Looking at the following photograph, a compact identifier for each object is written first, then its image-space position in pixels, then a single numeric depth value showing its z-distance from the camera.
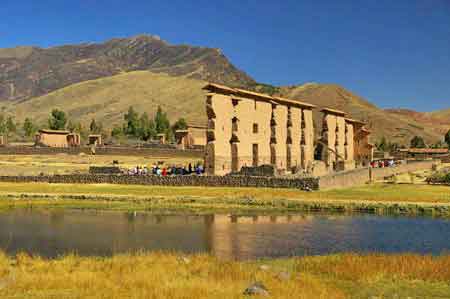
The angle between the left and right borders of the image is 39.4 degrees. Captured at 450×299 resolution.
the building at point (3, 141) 89.96
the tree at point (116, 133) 111.69
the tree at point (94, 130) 123.51
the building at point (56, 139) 87.06
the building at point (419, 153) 93.31
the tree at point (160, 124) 115.44
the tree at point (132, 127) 113.75
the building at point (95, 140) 89.00
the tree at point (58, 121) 112.98
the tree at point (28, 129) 114.50
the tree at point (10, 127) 124.22
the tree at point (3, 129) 118.63
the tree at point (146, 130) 109.69
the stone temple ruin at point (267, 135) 48.59
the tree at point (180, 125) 115.66
